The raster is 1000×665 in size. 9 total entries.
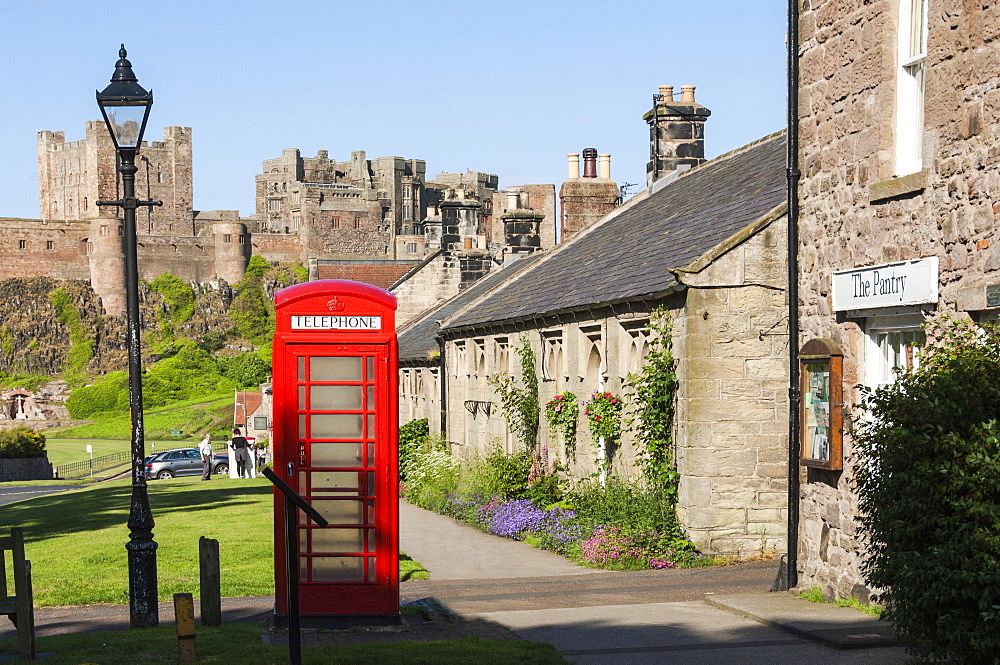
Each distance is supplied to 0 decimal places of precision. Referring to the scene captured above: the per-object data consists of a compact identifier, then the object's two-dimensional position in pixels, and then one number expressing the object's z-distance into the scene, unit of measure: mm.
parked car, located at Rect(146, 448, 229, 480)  43312
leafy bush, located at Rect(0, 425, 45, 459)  49938
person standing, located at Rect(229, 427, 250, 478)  37719
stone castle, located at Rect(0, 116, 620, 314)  105875
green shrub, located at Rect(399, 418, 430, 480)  28547
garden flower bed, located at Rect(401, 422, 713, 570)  13398
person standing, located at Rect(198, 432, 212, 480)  36375
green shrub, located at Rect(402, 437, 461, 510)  22656
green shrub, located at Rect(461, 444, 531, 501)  19219
